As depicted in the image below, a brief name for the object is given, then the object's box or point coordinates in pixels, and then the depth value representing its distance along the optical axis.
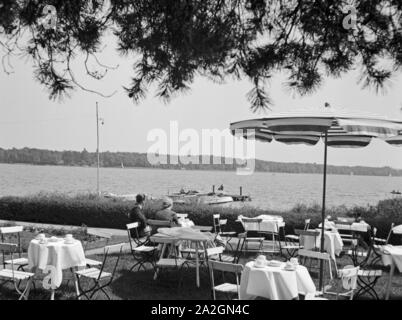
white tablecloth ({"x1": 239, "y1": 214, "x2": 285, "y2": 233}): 9.04
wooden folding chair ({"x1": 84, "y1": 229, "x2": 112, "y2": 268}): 6.02
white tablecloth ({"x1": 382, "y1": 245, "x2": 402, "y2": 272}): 5.88
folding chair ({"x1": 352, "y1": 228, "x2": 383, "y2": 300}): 5.52
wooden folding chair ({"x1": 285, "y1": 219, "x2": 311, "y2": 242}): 8.73
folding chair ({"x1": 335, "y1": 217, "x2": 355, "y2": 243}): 8.93
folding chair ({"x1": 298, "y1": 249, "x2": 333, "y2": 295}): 4.94
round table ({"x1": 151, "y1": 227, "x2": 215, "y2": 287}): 6.19
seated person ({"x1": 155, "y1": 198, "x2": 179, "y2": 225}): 7.95
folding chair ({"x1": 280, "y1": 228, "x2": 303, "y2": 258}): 7.89
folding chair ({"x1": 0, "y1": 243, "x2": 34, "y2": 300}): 4.96
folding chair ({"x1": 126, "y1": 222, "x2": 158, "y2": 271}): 7.00
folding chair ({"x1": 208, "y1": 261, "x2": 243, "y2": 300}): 4.30
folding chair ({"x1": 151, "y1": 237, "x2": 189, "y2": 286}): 6.09
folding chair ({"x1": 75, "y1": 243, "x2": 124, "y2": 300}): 5.08
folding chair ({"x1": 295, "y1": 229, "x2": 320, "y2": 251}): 7.87
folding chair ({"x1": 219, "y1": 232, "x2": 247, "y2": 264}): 6.45
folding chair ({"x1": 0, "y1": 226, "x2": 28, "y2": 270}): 5.95
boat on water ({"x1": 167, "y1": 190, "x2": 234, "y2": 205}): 42.66
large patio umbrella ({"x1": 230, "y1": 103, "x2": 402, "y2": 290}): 5.23
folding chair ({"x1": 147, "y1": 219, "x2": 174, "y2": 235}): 7.55
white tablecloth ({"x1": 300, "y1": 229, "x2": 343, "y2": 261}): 7.79
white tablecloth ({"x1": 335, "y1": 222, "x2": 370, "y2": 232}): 8.56
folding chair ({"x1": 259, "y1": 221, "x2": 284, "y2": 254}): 9.12
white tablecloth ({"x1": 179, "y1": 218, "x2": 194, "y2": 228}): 8.21
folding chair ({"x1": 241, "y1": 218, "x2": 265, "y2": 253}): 8.28
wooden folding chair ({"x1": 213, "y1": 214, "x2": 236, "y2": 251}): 9.00
